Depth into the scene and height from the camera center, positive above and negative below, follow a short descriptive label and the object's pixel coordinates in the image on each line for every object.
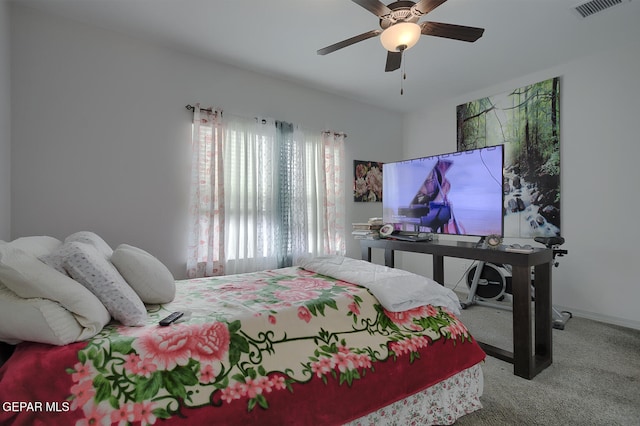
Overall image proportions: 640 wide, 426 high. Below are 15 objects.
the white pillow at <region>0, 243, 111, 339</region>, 0.93 -0.24
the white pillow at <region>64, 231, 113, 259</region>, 1.50 -0.14
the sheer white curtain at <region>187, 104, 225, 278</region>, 2.93 +0.15
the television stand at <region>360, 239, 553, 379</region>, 1.93 -0.61
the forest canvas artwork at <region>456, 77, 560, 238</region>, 3.34 +0.72
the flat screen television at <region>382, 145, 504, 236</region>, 2.29 +0.16
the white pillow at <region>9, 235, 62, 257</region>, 1.21 -0.14
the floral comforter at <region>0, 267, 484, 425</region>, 0.89 -0.56
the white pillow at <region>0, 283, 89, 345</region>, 0.92 -0.34
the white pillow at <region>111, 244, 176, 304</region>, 1.36 -0.29
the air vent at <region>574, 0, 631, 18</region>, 2.28 +1.61
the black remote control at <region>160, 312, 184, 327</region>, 1.17 -0.43
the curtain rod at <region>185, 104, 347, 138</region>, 2.94 +1.05
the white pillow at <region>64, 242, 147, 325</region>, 1.12 -0.27
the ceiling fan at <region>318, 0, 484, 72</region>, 1.75 +1.17
